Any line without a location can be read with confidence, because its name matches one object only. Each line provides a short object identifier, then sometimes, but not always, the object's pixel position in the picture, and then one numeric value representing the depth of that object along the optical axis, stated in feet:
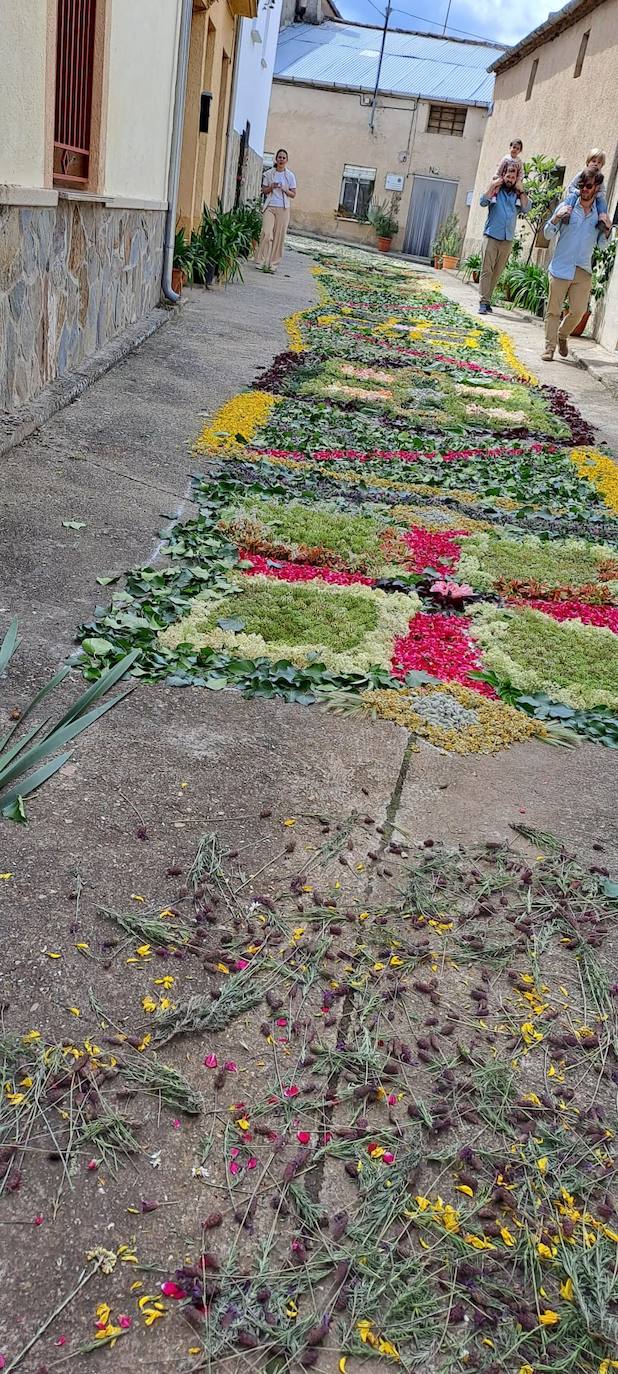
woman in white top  53.93
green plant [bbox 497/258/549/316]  55.21
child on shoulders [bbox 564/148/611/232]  35.06
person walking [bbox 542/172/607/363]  35.86
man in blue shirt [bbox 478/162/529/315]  45.88
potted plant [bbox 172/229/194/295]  36.17
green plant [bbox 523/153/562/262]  56.65
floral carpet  11.88
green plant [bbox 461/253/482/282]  71.00
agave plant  5.13
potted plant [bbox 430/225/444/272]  89.40
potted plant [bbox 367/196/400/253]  102.32
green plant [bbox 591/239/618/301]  42.70
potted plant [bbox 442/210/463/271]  88.07
